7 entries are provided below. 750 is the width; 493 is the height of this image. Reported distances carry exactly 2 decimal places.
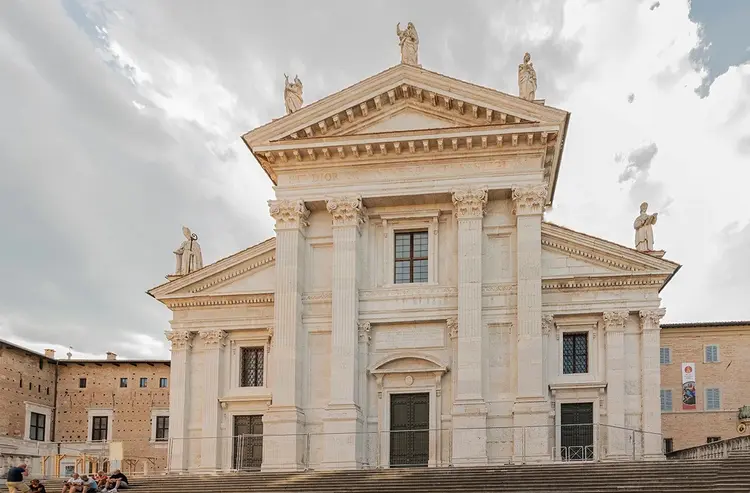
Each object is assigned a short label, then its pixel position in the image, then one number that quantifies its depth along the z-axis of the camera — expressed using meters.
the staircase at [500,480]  24.11
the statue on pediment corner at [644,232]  33.94
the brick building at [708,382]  44.50
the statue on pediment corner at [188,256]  37.25
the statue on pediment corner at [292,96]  35.00
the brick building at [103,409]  55.88
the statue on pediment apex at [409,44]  34.31
